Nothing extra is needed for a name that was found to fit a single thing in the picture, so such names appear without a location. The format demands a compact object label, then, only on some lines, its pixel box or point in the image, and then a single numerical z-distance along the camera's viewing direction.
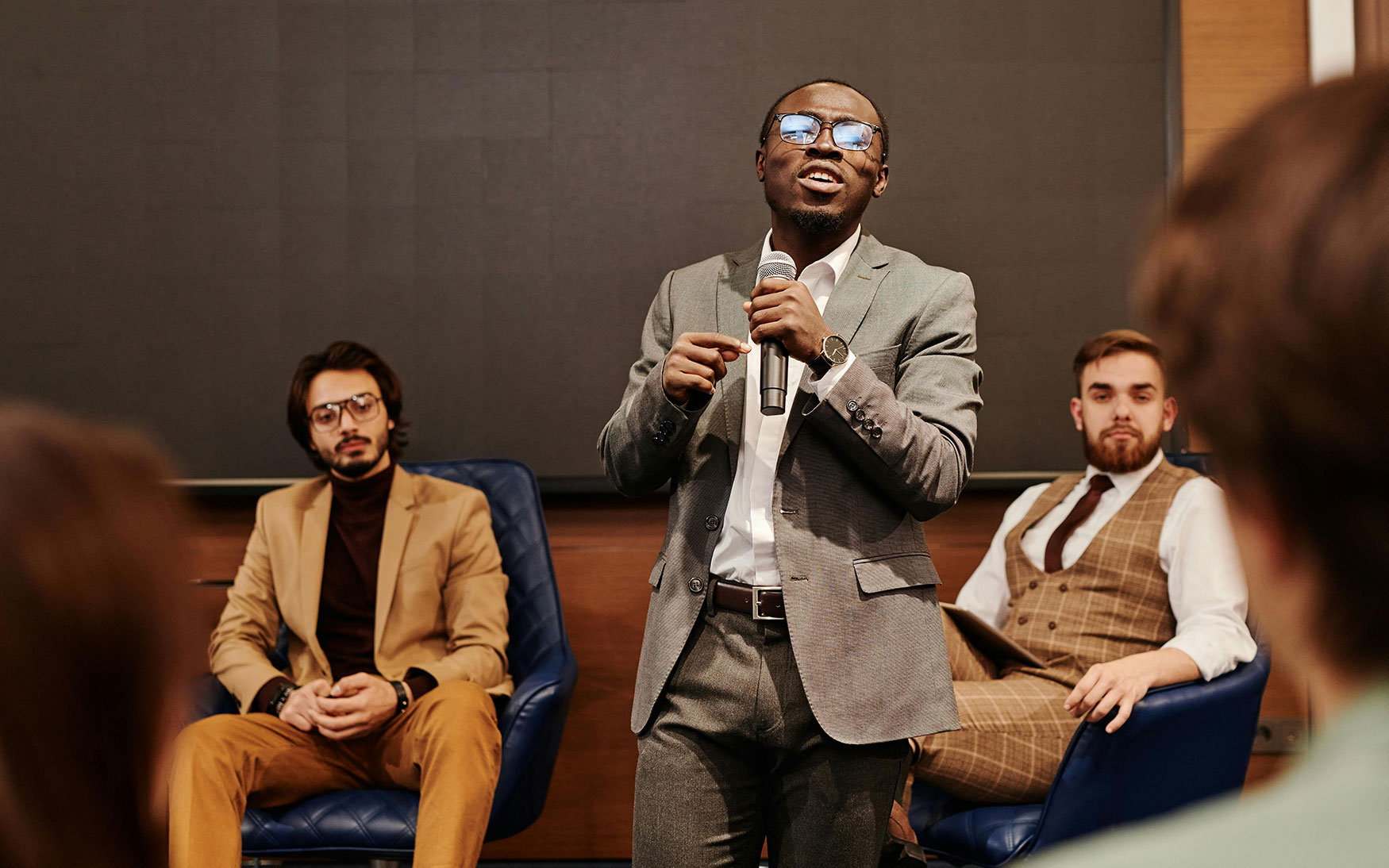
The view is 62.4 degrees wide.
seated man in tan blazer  2.22
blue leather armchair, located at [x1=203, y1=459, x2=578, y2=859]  2.29
